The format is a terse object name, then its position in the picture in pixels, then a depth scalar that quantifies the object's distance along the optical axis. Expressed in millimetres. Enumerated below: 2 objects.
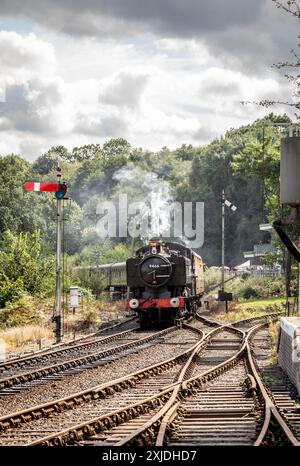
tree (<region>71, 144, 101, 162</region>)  129438
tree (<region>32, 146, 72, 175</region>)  109575
